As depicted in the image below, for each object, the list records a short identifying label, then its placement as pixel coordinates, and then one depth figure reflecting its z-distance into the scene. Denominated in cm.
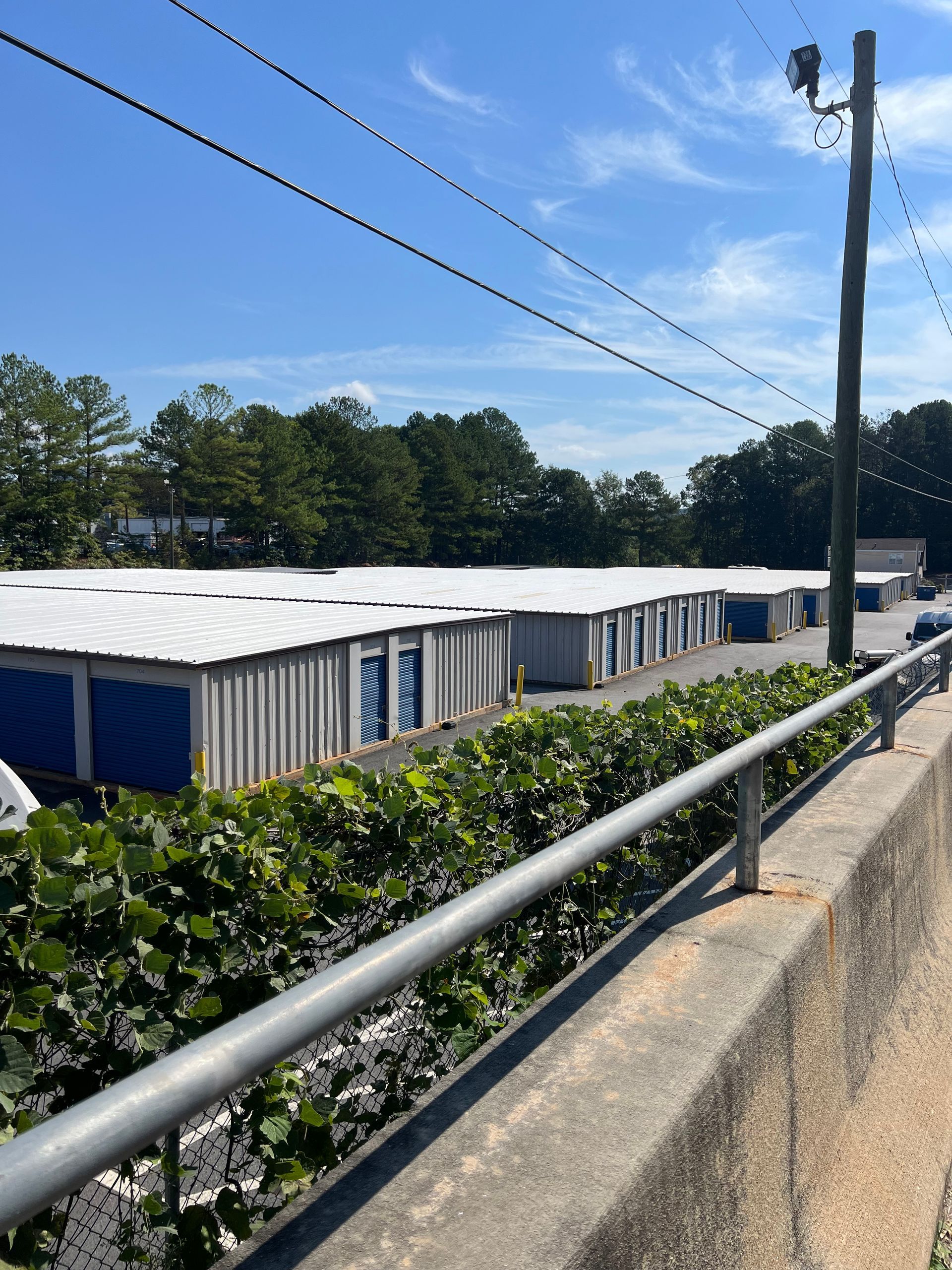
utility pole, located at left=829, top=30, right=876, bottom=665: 1132
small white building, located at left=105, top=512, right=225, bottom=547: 8150
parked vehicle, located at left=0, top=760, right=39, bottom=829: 914
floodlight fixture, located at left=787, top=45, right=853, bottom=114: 1236
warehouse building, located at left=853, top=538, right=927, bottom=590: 8719
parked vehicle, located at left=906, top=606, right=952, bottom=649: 3145
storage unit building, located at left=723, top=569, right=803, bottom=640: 4750
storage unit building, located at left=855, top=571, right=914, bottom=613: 6650
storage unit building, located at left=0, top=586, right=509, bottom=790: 1769
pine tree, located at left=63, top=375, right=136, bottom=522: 6956
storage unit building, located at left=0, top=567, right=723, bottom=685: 3216
